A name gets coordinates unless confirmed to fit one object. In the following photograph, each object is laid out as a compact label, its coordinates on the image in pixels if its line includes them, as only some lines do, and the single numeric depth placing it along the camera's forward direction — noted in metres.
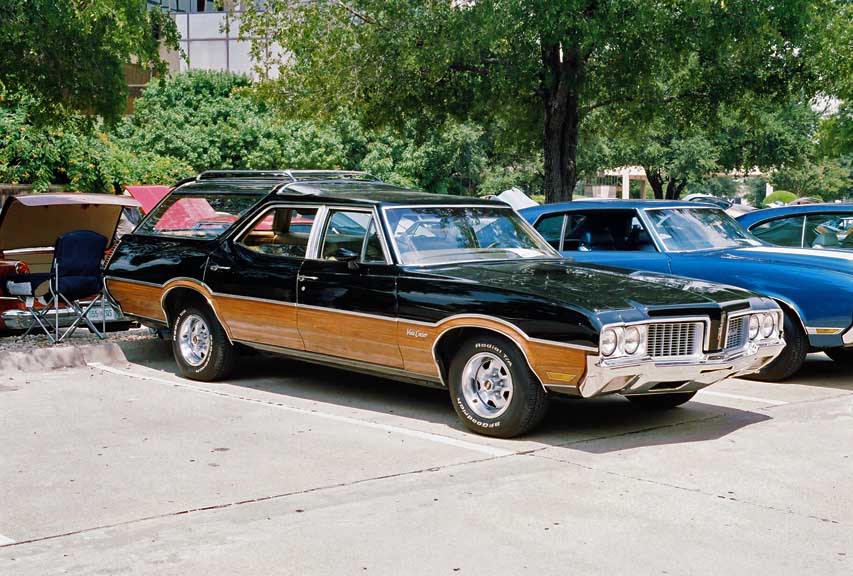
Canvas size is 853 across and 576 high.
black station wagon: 7.27
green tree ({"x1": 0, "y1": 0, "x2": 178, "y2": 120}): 14.78
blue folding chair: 11.06
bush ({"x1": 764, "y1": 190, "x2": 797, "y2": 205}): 71.69
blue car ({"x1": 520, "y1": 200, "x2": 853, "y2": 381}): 9.74
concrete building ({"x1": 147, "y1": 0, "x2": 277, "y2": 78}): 62.81
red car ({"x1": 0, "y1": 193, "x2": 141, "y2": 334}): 11.74
